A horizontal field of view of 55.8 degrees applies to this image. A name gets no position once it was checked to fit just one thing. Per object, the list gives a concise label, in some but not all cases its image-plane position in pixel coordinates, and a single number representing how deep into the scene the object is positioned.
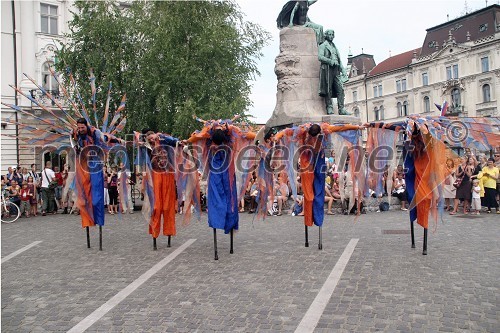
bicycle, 14.77
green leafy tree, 18.98
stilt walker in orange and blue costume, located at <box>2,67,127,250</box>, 9.05
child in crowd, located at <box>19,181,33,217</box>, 15.70
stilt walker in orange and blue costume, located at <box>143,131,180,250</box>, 8.77
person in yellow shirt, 13.62
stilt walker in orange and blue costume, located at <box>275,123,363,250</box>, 8.62
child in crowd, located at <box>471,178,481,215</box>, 13.48
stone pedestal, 15.60
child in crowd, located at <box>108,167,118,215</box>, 16.08
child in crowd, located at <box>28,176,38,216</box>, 15.96
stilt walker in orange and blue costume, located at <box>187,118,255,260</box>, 8.14
